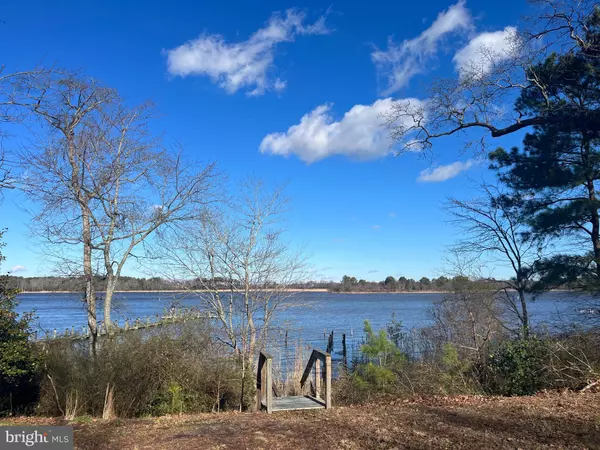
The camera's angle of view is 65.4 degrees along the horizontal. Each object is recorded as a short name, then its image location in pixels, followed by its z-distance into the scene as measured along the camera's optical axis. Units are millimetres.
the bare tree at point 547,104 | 10445
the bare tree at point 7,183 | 7074
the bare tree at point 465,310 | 16797
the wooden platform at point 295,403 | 7946
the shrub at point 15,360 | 8922
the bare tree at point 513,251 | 12914
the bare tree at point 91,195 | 11148
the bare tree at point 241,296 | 12391
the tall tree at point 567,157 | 10781
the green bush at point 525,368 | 9336
